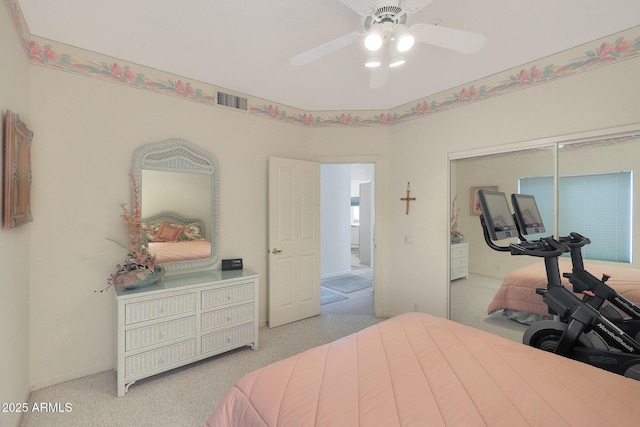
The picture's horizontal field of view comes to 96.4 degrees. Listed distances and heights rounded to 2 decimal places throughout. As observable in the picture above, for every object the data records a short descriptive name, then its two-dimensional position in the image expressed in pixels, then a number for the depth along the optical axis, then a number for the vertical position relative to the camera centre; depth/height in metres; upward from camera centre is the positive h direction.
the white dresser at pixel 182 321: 2.17 -0.94
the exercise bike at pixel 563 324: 1.66 -0.68
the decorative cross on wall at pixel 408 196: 3.47 +0.18
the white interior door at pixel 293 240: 3.40 -0.36
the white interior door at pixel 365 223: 7.21 -0.30
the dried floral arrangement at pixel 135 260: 2.28 -0.41
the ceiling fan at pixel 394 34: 1.42 +0.98
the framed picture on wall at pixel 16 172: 1.56 +0.23
